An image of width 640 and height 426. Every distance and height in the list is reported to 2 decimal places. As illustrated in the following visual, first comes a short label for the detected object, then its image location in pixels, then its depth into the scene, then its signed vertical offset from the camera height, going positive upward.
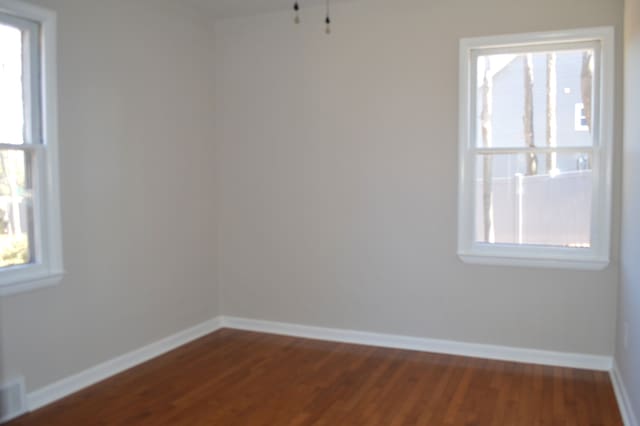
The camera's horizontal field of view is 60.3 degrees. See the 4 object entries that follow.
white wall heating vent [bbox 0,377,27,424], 2.95 -1.26
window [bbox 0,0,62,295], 3.02 +0.11
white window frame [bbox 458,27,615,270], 3.65 +0.05
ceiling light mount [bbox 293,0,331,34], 4.30 +1.25
